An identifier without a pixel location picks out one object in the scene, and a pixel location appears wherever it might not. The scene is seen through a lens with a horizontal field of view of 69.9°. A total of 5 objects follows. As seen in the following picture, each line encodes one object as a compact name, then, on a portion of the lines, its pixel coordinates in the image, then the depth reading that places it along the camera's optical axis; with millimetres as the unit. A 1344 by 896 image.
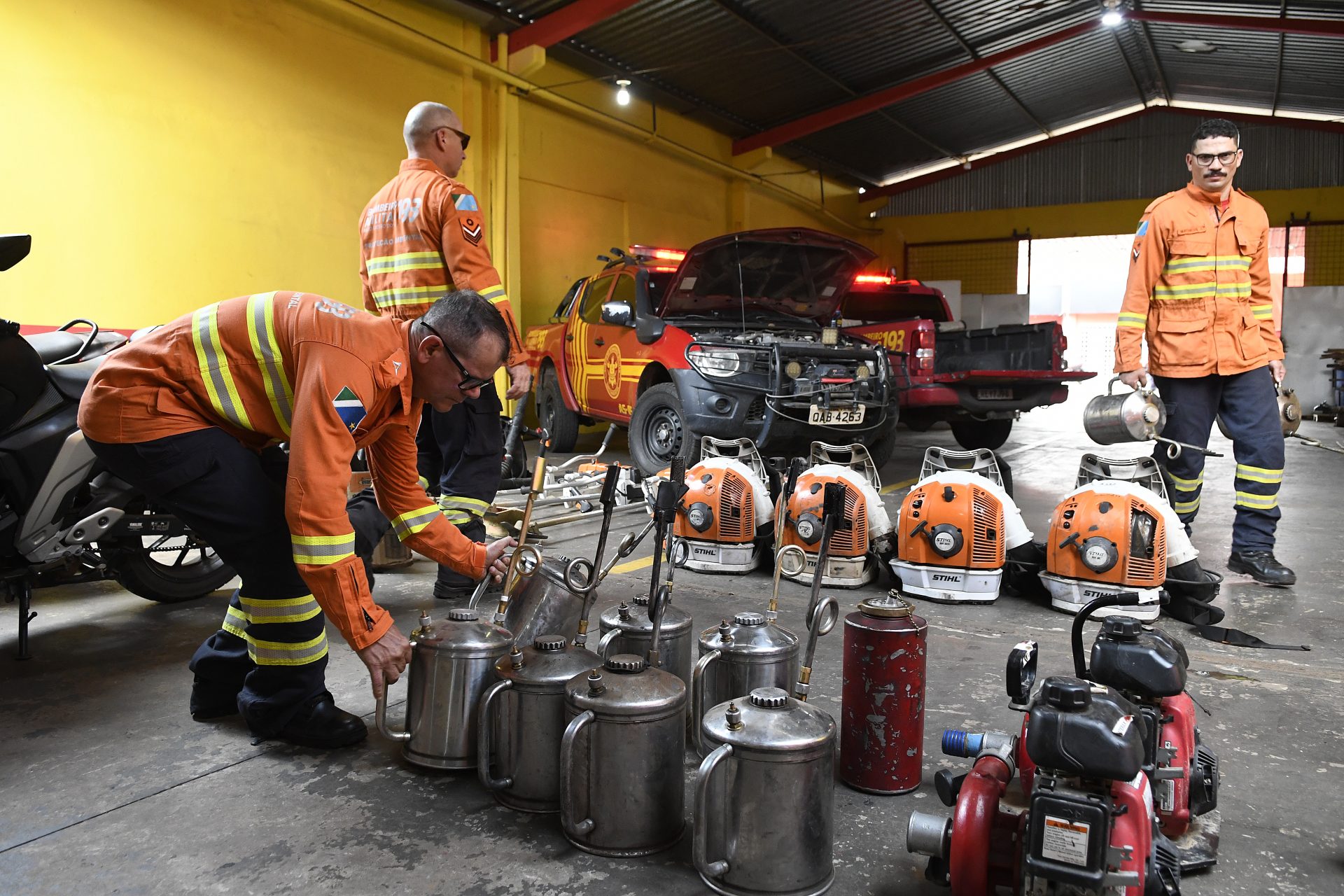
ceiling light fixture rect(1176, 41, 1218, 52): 14164
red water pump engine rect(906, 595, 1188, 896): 1408
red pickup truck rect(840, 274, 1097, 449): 8094
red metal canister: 2131
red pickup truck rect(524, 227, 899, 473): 6148
